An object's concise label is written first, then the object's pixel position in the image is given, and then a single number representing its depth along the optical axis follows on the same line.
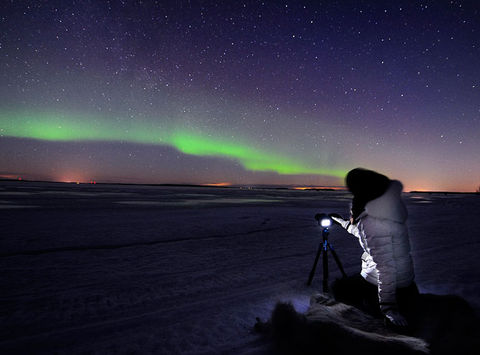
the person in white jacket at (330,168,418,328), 2.28
